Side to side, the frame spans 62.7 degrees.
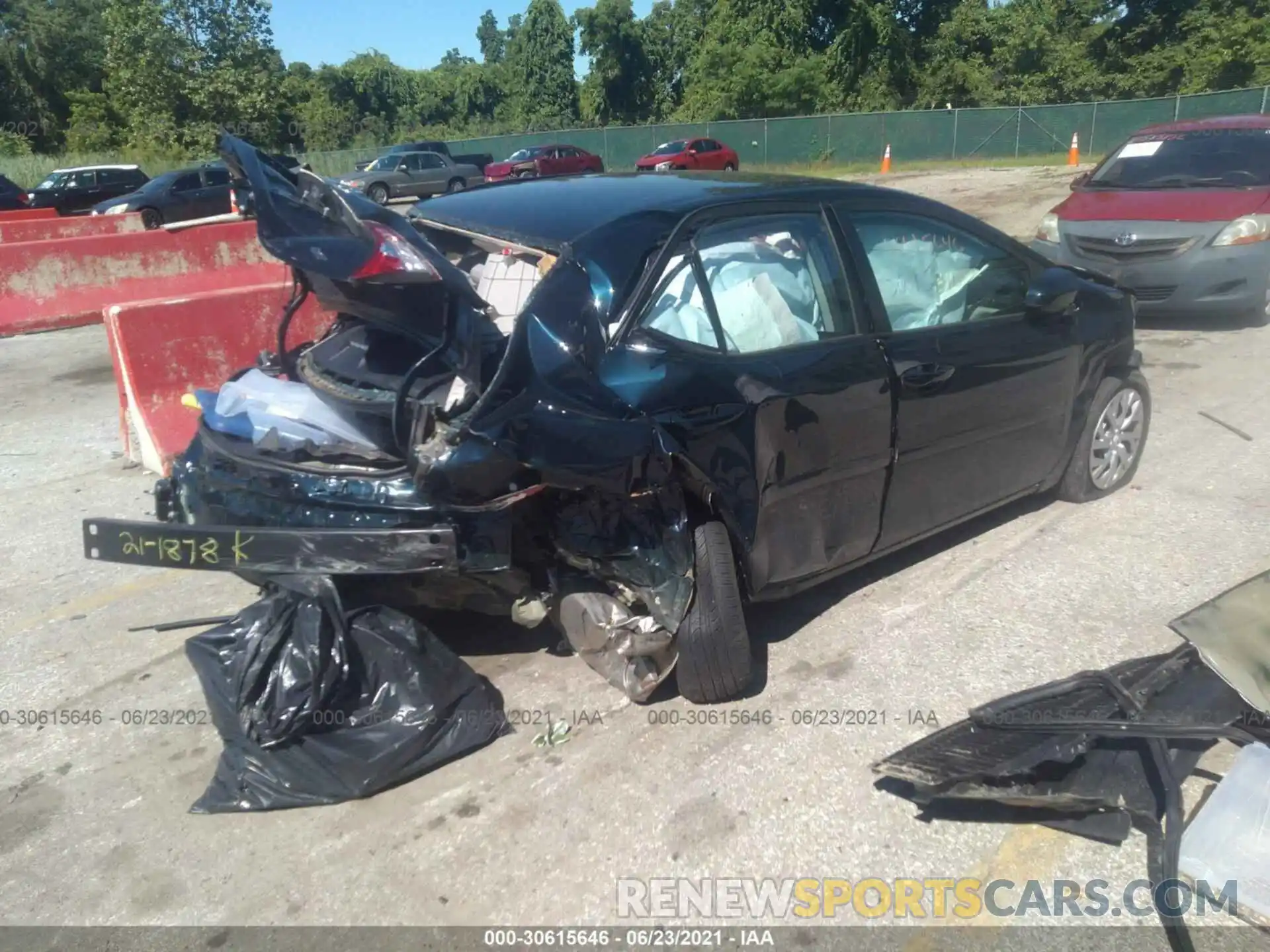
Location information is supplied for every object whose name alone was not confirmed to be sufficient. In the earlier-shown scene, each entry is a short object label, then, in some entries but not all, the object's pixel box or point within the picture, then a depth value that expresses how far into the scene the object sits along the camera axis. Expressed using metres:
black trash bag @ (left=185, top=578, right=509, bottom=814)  3.08
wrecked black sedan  3.12
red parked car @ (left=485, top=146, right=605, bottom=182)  30.23
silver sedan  29.14
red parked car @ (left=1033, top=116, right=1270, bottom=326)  8.34
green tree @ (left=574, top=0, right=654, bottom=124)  53.75
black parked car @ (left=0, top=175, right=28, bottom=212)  23.31
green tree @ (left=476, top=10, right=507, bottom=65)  98.56
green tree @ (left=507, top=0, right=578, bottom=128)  60.44
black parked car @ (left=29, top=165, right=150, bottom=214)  24.44
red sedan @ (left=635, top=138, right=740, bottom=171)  30.25
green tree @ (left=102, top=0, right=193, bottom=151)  44.84
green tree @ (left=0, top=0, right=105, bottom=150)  46.56
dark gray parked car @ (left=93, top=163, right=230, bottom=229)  21.81
